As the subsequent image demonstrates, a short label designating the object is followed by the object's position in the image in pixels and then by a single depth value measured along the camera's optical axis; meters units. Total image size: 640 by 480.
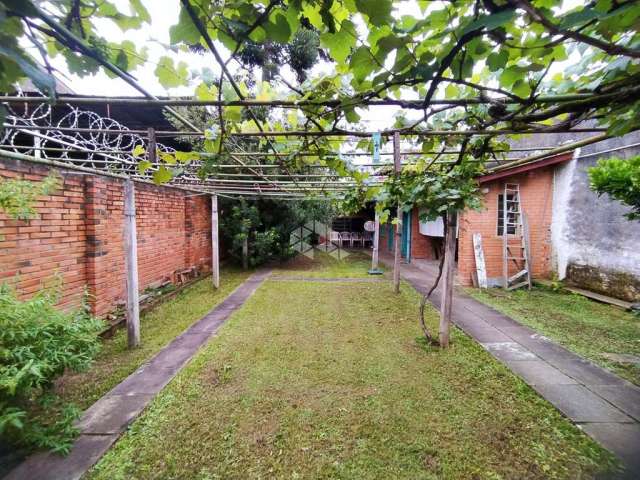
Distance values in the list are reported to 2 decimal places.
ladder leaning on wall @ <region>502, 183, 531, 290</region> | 6.51
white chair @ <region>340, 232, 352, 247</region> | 15.59
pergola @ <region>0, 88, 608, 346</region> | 1.29
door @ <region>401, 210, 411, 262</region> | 10.89
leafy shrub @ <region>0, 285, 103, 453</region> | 1.68
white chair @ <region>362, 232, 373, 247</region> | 15.60
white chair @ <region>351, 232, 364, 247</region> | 15.43
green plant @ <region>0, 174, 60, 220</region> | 2.26
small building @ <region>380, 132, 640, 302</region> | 5.09
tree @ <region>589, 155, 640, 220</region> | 3.09
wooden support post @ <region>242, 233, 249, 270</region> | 8.41
